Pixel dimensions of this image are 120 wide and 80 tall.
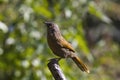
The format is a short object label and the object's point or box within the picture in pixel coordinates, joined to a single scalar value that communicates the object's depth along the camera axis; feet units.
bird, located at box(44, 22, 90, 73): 19.05
